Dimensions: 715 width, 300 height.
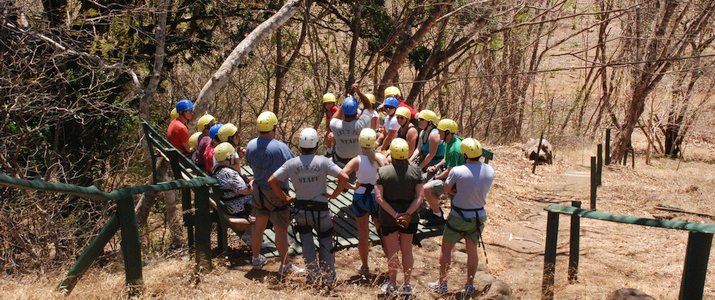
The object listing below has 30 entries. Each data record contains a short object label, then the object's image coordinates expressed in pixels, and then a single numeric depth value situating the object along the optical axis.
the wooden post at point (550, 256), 6.73
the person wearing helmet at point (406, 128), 8.55
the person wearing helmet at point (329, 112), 9.44
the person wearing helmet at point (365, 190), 6.75
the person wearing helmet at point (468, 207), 6.61
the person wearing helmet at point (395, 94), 9.38
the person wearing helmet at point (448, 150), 7.81
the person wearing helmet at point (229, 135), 7.46
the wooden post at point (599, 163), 13.73
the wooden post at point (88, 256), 5.01
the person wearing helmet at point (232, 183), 7.16
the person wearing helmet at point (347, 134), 8.41
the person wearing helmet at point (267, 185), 6.72
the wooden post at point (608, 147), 16.09
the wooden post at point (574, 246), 6.89
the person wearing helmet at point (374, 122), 9.17
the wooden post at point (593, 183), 11.40
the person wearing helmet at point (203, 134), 8.13
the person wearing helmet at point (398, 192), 6.39
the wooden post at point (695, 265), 5.20
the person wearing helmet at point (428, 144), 8.52
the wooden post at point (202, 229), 6.15
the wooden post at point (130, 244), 5.06
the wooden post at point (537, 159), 15.63
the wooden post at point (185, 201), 6.94
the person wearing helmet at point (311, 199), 6.37
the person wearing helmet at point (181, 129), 8.47
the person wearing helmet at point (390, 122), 9.05
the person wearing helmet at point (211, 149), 7.91
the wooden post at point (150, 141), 7.73
